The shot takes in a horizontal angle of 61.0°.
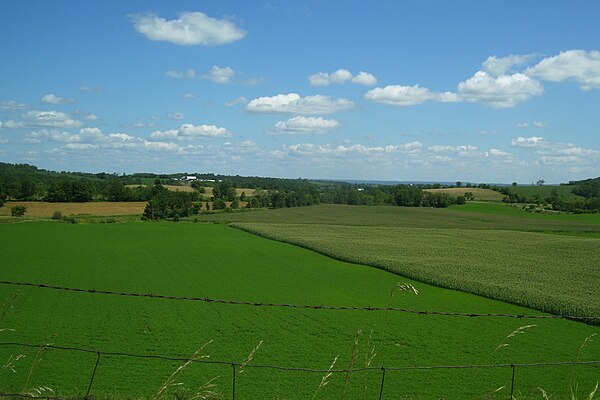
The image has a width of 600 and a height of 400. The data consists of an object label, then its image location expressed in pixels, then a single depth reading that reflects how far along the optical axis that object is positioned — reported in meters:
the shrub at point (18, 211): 78.38
